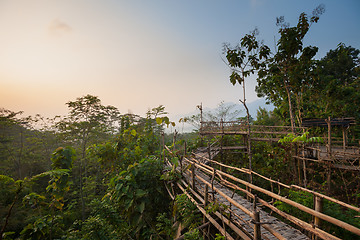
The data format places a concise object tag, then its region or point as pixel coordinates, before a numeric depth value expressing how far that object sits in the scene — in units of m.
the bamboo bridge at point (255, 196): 2.74
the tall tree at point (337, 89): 12.48
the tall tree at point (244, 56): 10.35
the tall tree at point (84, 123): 12.43
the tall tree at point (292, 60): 9.89
